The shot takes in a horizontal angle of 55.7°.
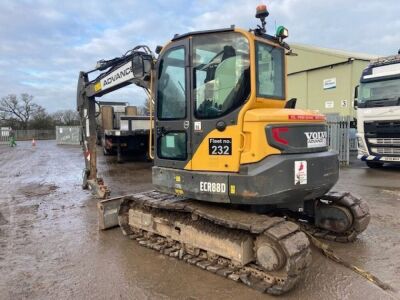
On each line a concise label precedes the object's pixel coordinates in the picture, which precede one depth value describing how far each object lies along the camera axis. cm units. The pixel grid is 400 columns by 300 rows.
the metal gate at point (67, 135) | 2992
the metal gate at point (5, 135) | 3850
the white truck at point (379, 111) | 1132
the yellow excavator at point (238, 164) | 411
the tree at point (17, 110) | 5957
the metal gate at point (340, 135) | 1409
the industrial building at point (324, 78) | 1927
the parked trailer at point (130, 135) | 1540
